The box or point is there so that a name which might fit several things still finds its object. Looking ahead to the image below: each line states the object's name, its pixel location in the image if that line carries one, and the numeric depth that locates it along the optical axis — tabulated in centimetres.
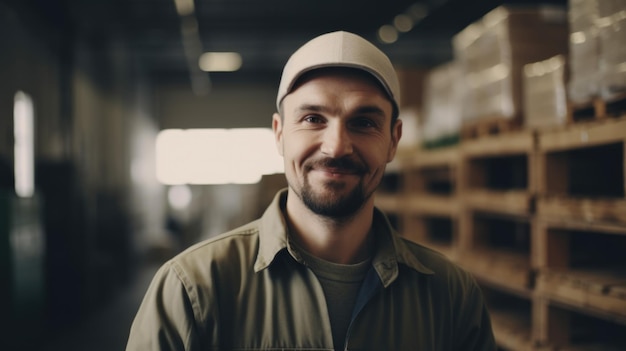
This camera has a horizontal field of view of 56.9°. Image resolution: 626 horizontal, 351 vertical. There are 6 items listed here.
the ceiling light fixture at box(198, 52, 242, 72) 1712
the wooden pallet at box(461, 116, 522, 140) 420
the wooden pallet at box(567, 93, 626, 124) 305
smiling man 191
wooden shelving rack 312
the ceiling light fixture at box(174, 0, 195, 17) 1209
